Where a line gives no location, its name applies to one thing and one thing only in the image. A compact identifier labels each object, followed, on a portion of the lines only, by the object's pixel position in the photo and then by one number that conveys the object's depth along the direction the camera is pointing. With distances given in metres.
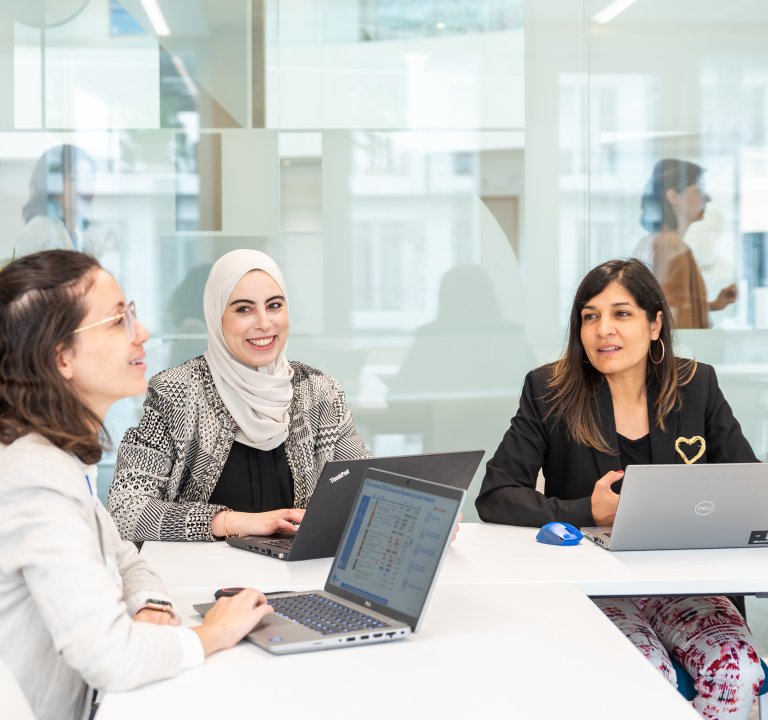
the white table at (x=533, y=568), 2.09
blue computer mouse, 2.42
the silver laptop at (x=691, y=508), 2.24
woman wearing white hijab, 2.56
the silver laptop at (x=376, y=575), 1.68
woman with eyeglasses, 1.48
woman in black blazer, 2.85
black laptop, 2.10
